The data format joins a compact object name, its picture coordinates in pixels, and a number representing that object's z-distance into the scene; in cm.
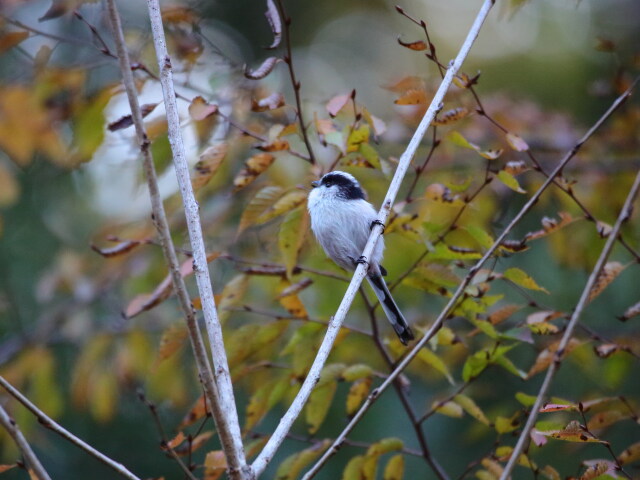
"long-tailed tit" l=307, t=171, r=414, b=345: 740
